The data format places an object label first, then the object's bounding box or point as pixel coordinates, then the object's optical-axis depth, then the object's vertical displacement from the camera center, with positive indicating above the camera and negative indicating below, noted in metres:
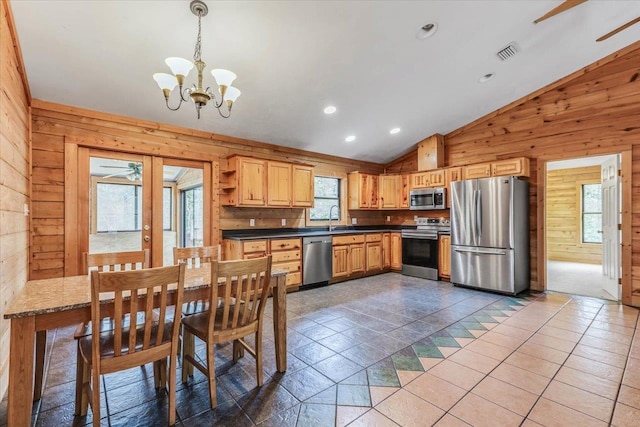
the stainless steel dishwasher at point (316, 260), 4.94 -0.77
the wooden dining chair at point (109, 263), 1.91 -0.40
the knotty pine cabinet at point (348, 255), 5.39 -0.76
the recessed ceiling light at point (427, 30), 3.10 +1.93
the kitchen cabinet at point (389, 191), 6.51 +0.50
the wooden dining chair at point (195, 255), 2.83 -0.40
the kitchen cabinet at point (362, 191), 6.28 +0.50
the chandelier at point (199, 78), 2.13 +1.03
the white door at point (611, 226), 4.24 -0.18
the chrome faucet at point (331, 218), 6.03 -0.08
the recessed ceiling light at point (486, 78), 4.24 +1.95
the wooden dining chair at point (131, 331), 1.54 -0.67
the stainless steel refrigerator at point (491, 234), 4.51 -0.31
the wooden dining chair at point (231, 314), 1.92 -0.71
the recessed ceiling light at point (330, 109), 4.40 +1.55
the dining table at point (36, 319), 1.47 -0.55
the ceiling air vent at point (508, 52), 3.69 +2.04
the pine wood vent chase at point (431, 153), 5.91 +1.22
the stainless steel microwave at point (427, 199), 5.70 +0.30
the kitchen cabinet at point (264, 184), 4.53 +0.49
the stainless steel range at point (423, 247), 5.51 -0.63
